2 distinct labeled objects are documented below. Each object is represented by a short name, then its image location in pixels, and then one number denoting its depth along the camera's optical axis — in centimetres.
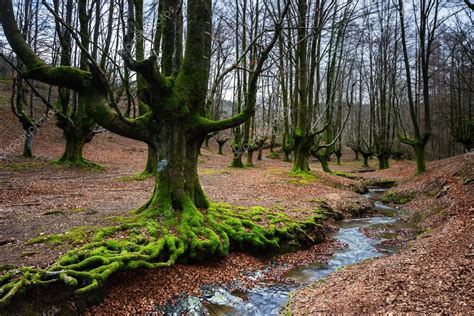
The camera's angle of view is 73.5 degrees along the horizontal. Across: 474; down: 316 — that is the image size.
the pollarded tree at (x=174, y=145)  600
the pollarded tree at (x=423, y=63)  1753
